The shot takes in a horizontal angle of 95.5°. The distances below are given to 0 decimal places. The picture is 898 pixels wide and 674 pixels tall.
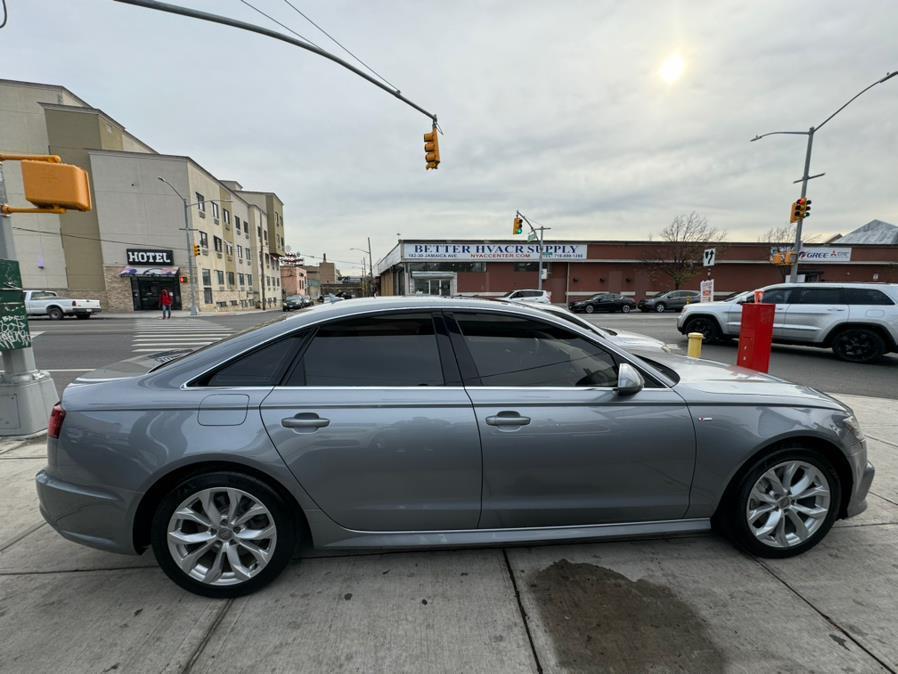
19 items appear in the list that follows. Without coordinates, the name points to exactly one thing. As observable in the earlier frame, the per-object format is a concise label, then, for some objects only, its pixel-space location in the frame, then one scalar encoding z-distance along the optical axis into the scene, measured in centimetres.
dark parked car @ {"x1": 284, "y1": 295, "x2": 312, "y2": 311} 3785
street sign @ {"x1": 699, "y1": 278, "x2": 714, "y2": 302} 1269
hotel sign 2973
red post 621
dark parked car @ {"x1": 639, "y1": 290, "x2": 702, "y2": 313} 3066
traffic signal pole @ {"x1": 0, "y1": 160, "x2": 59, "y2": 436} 448
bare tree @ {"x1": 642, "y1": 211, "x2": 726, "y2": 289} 3847
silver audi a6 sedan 213
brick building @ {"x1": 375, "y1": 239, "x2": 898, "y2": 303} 3694
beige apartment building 2772
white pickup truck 2150
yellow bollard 661
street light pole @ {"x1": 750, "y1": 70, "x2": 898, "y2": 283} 1586
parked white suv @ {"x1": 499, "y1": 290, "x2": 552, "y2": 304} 2580
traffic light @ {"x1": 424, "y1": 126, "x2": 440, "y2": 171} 1080
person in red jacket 2411
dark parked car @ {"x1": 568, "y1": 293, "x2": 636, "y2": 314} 3003
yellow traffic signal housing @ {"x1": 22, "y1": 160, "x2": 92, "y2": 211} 379
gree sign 4103
